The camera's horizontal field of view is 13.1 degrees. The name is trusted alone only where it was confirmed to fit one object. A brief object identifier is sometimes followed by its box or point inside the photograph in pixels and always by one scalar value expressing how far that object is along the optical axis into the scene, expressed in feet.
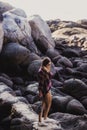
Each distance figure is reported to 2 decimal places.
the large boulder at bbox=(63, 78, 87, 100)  57.72
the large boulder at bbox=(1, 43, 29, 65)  66.04
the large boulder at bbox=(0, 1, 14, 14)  84.23
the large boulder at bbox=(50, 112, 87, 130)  35.14
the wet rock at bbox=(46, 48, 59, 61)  84.02
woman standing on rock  31.94
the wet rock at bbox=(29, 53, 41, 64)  69.89
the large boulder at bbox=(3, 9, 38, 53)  71.87
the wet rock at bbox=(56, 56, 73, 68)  80.61
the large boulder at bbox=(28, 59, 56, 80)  67.18
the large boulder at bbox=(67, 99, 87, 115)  47.44
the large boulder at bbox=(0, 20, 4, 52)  64.81
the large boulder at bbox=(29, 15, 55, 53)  83.46
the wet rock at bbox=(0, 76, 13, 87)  57.86
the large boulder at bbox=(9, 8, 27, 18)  81.85
